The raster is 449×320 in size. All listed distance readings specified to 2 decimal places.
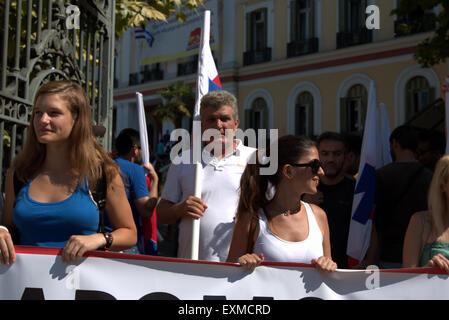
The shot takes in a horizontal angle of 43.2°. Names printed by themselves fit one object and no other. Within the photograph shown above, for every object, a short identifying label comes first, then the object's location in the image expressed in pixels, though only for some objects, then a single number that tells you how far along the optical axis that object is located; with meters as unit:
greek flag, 24.99
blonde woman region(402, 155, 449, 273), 3.03
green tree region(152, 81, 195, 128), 26.50
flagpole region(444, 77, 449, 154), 3.92
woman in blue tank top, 2.54
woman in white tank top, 2.81
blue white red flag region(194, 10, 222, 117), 3.67
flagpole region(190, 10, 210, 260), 3.08
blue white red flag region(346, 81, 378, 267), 3.69
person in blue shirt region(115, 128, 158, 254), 4.44
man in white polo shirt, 3.33
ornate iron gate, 3.49
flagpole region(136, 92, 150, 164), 4.36
